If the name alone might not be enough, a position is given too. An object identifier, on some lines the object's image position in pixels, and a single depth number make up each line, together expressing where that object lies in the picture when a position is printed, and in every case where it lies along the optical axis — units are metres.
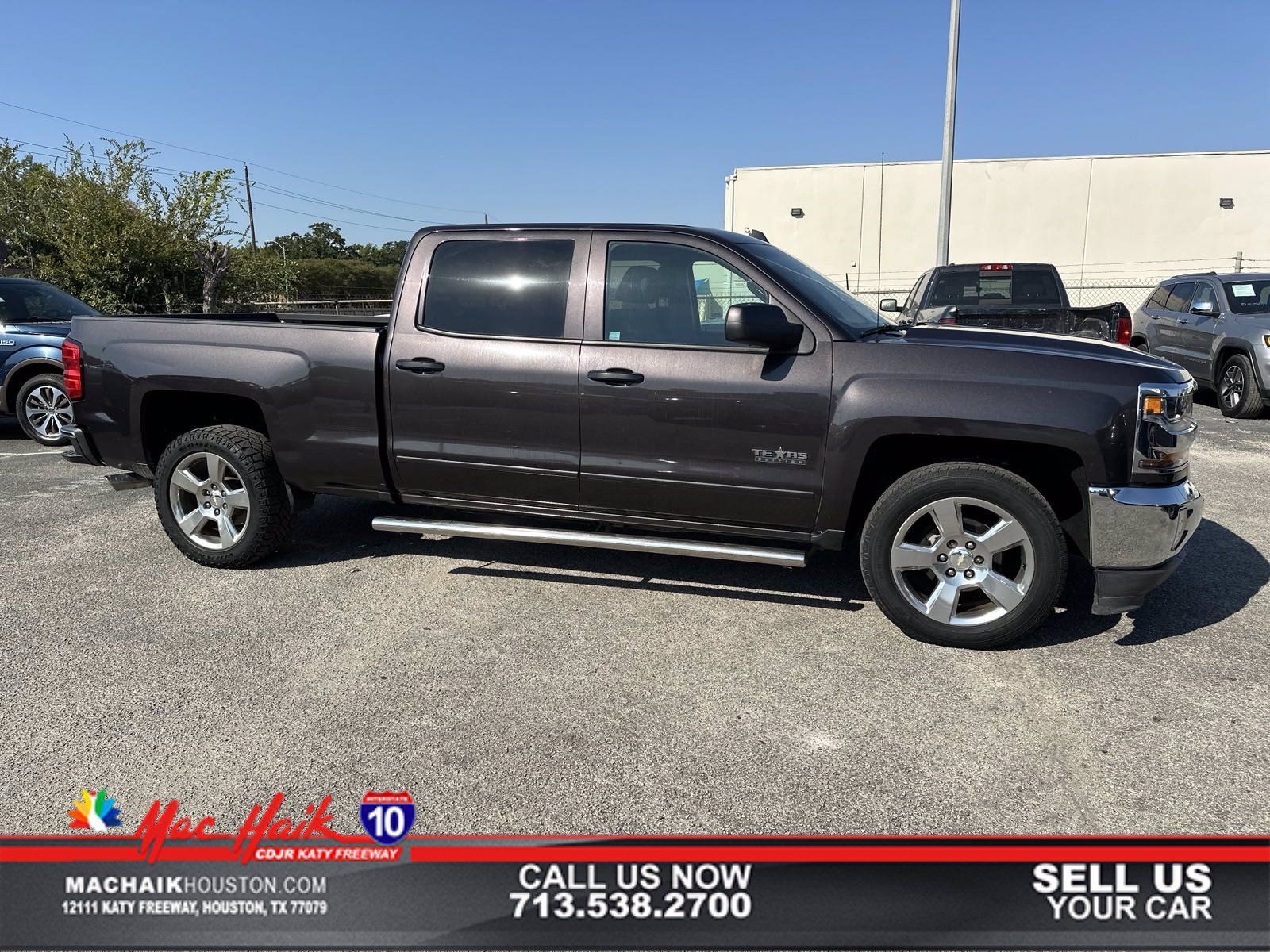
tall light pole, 15.05
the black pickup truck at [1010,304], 9.45
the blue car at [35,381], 8.92
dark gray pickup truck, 3.79
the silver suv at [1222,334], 10.32
